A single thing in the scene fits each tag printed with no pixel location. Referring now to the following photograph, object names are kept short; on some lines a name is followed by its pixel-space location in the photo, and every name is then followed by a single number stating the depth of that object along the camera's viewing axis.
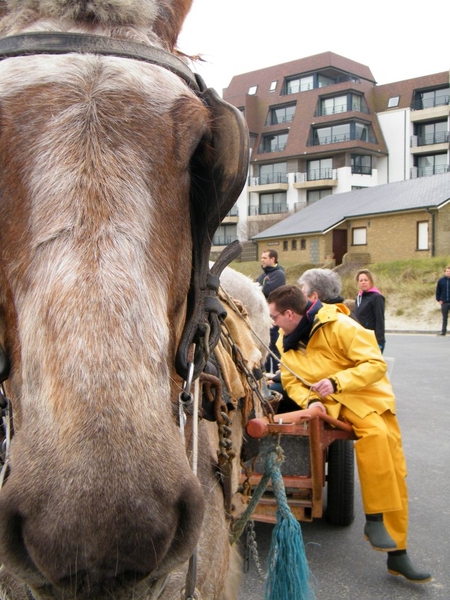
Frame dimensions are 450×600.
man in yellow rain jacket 3.75
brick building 35.09
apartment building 54.19
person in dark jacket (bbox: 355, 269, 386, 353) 8.56
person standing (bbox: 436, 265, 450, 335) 17.69
